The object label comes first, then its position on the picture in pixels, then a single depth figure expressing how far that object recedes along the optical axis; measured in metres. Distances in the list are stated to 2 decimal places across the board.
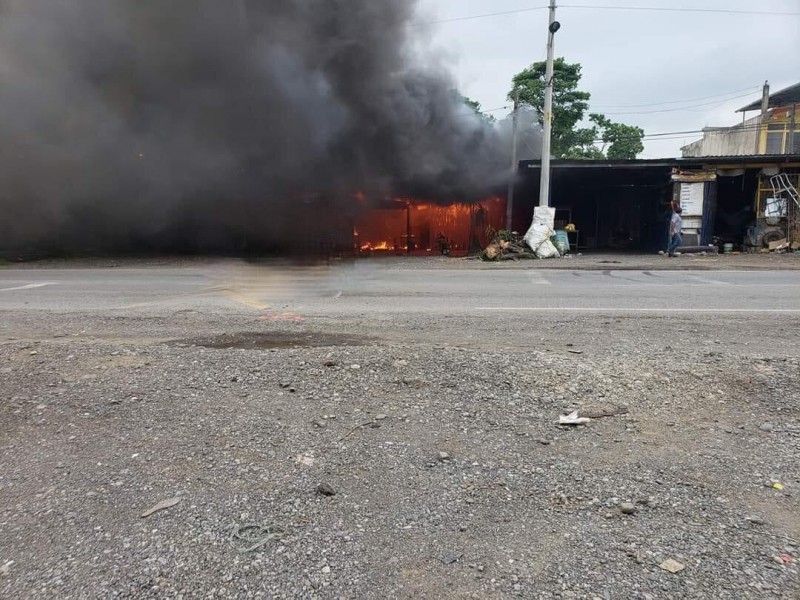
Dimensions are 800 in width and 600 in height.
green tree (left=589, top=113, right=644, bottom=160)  31.16
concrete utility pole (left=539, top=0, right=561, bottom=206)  13.33
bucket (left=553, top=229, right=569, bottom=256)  14.37
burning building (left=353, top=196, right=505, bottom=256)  19.03
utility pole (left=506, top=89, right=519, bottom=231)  16.14
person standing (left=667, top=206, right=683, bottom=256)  14.68
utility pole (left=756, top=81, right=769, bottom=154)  27.03
